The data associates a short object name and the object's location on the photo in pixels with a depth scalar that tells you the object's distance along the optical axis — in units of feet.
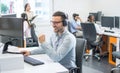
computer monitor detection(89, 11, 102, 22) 17.12
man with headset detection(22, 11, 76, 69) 5.95
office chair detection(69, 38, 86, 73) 6.56
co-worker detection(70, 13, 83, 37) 16.30
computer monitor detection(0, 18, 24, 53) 5.63
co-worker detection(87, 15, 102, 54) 13.83
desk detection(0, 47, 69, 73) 5.18
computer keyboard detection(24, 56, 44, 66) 5.79
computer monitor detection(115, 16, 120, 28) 14.03
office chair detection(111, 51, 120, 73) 10.29
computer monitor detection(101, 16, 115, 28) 14.69
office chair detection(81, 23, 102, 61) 13.24
